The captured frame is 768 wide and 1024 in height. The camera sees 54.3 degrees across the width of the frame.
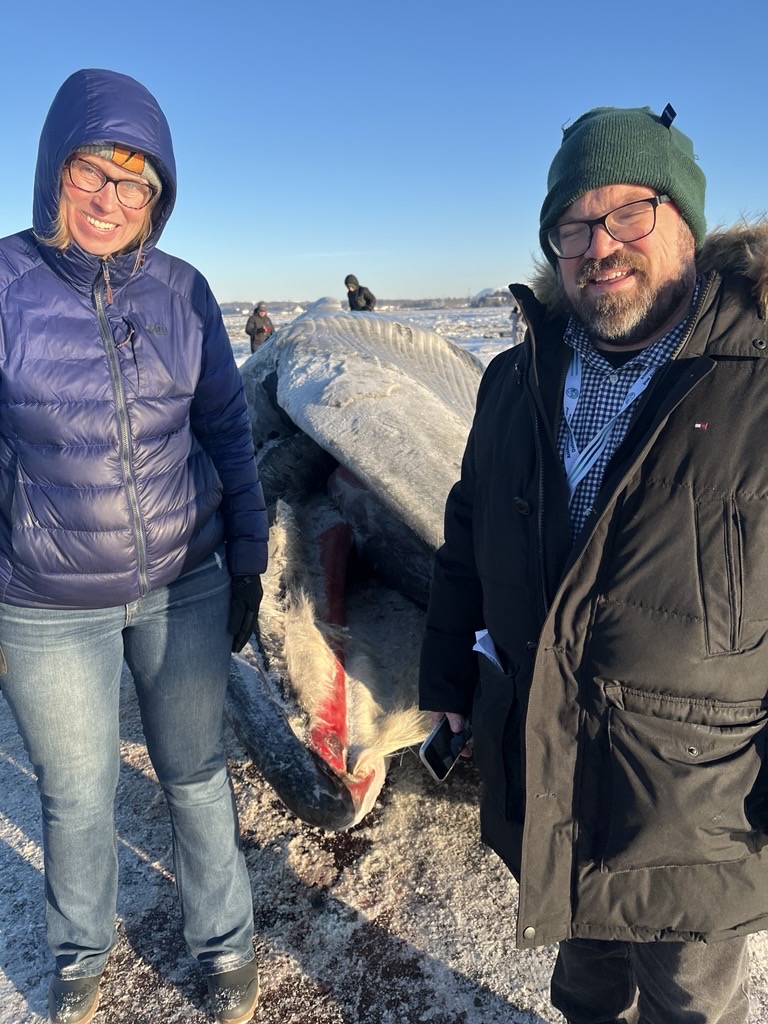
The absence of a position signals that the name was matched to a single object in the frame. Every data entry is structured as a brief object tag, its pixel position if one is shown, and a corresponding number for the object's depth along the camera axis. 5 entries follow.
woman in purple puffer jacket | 1.81
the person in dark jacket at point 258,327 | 14.09
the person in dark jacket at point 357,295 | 13.43
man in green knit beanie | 1.40
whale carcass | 2.47
